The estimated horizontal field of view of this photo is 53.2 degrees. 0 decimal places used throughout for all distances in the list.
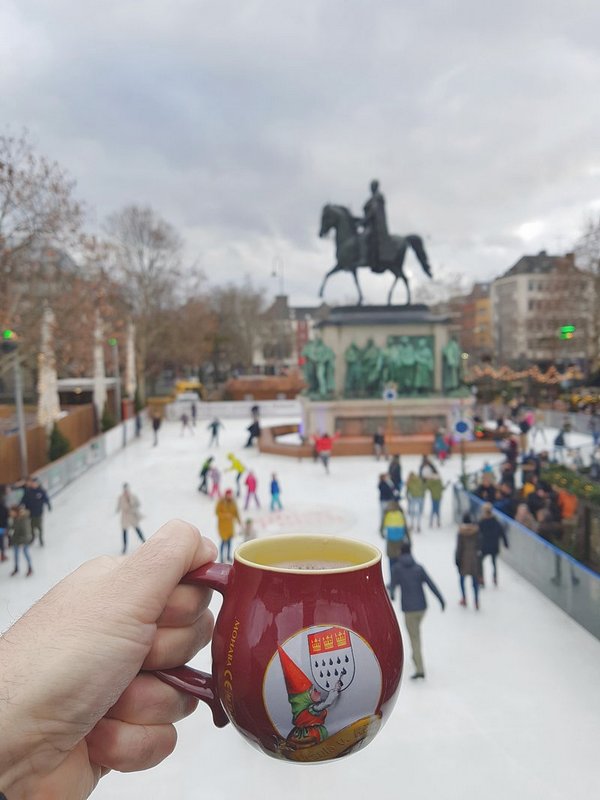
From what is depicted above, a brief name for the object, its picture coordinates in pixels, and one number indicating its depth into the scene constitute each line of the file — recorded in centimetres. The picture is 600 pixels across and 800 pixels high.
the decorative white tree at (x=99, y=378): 2450
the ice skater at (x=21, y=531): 826
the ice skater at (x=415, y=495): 1064
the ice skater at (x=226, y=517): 854
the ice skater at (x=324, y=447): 1653
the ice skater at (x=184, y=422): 2644
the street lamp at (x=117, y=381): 2703
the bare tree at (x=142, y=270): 3762
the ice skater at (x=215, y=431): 2212
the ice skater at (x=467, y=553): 715
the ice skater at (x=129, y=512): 922
